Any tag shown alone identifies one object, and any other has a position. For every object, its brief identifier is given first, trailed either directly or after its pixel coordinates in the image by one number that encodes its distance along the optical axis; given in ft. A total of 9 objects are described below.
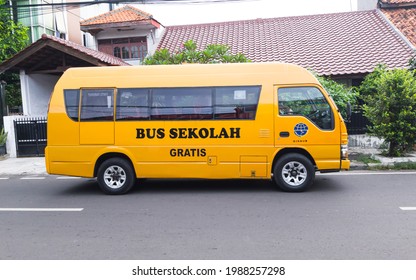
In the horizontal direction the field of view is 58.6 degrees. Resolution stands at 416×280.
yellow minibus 23.93
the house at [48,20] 64.34
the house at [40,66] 42.78
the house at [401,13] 58.49
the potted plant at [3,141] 45.52
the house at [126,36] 60.95
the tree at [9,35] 47.78
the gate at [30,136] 45.68
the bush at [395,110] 33.35
